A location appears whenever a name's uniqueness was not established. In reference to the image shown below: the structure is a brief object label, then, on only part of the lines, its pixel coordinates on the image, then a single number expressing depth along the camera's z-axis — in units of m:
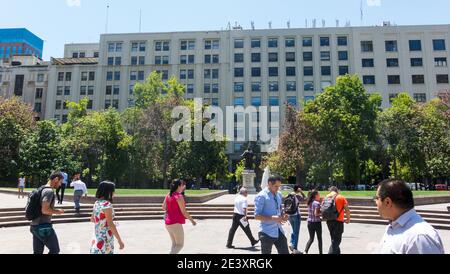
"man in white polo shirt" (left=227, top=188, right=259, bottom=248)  9.24
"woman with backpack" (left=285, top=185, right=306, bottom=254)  8.14
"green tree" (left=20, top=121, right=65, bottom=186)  39.47
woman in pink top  6.32
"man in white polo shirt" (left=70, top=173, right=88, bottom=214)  14.42
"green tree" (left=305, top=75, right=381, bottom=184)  36.22
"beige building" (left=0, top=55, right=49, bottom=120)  68.56
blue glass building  109.00
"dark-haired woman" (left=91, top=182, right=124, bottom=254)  4.80
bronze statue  26.91
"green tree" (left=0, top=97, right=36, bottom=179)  40.72
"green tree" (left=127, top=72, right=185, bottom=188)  39.78
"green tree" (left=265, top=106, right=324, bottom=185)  37.44
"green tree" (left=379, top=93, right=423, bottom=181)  39.81
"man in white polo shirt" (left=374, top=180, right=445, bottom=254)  2.21
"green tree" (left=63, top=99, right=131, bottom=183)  43.12
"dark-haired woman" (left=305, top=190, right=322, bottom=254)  7.93
